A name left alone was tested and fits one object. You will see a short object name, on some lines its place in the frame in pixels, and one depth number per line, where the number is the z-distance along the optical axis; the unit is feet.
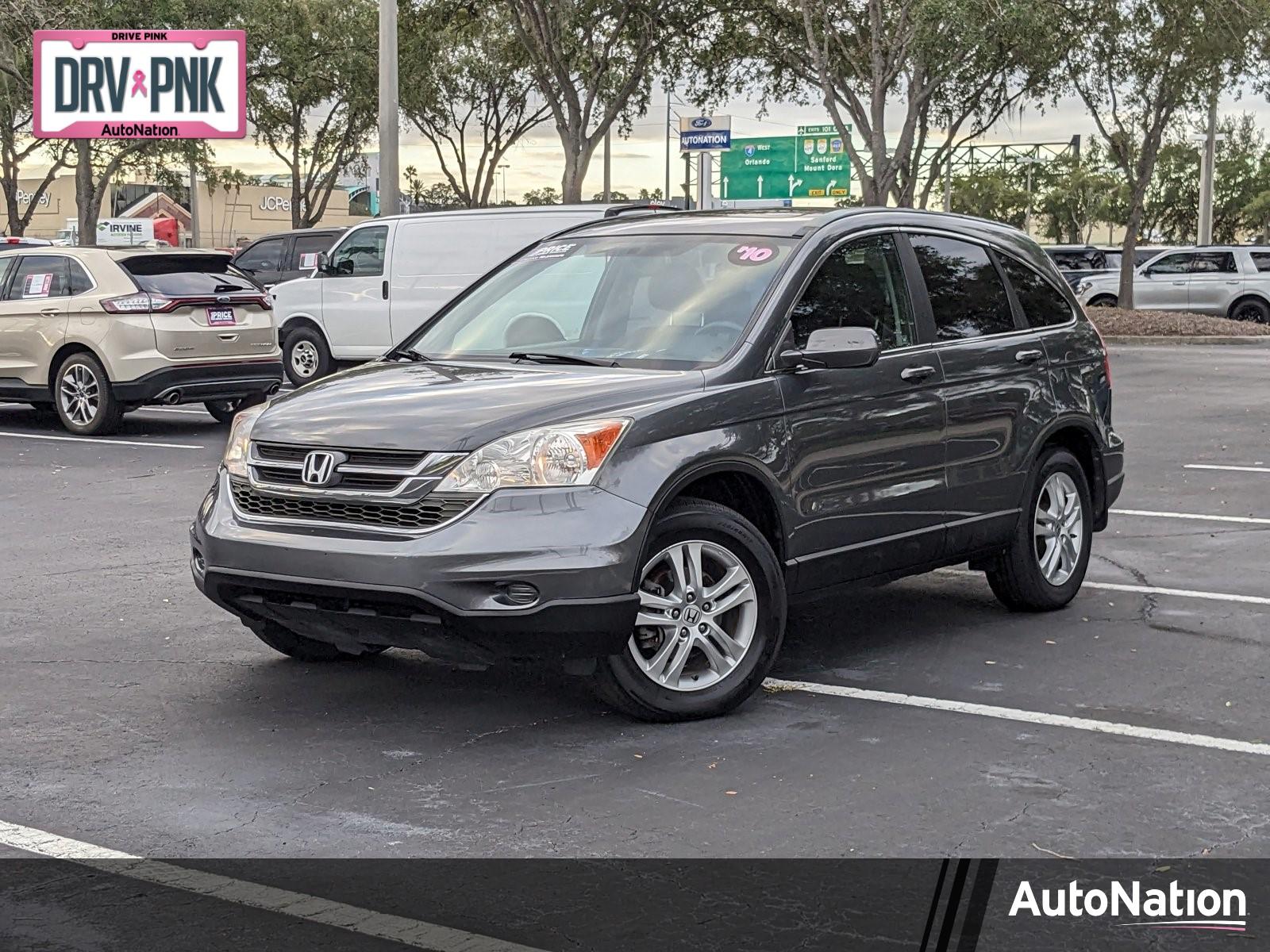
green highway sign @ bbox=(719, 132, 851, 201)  192.13
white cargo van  62.75
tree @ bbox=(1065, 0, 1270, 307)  108.99
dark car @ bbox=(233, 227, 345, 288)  82.12
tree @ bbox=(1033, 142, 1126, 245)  262.67
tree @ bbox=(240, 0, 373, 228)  131.34
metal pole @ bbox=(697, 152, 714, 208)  99.71
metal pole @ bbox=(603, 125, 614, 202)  176.60
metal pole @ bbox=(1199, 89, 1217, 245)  135.32
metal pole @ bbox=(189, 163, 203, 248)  177.11
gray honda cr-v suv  18.65
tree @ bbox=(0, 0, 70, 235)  102.89
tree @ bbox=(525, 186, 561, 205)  297.53
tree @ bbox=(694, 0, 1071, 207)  96.22
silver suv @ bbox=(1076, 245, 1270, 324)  114.11
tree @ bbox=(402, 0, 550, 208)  138.82
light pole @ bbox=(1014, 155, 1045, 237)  258.08
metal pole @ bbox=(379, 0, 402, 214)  75.46
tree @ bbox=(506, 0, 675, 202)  97.86
